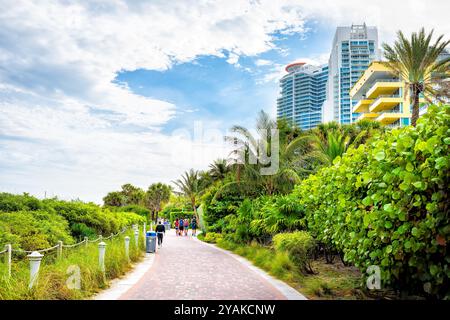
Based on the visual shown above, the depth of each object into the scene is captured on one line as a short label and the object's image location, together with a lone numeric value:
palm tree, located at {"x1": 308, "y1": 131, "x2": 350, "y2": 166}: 16.56
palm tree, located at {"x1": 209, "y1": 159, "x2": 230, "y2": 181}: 34.97
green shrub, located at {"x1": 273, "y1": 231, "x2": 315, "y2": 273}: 9.90
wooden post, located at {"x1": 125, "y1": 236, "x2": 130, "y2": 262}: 11.68
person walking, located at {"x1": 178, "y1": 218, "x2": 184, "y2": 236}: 31.56
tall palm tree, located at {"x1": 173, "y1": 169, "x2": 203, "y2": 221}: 45.69
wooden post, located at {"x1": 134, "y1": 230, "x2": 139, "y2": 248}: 14.72
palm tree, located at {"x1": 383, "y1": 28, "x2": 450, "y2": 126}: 23.42
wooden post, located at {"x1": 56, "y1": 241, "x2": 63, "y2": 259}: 8.72
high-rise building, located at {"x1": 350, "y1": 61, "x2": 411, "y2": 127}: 47.06
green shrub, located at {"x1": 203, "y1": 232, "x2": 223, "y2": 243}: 22.75
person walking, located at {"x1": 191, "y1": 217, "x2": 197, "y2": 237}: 31.19
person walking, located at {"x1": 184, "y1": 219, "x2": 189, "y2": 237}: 31.72
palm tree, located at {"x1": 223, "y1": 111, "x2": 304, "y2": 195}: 17.73
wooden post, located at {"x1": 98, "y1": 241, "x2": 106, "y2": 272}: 8.61
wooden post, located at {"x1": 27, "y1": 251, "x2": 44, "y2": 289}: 5.91
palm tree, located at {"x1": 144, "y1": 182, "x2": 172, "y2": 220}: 67.50
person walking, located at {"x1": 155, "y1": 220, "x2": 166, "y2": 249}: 18.51
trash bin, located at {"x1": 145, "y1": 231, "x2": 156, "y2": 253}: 16.17
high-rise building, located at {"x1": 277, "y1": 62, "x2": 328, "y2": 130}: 56.66
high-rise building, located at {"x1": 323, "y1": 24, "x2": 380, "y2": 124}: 60.47
